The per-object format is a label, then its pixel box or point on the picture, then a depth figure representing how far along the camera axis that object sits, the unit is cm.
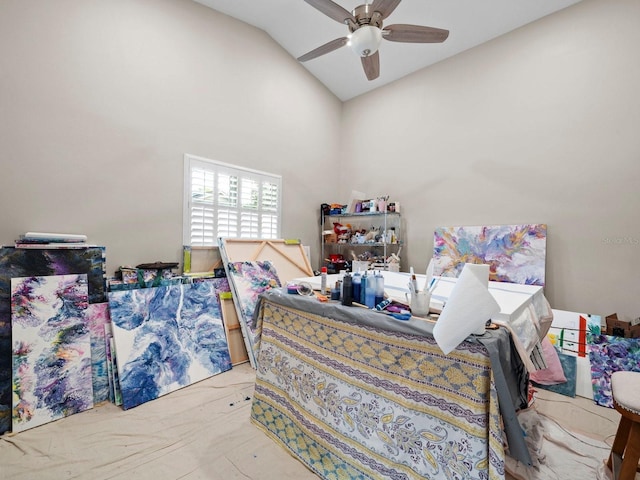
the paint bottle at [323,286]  177
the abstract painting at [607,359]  223
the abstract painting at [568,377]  243
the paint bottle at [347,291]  152
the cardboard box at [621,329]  230
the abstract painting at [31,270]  190
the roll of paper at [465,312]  102
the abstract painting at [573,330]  254
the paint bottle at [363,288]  150
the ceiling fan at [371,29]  211
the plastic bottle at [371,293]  148
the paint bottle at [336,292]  164
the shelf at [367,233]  421
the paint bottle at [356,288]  154
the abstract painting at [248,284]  298
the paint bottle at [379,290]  149
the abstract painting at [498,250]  305
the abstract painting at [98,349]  225
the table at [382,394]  107
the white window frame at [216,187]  323
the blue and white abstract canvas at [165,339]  230
